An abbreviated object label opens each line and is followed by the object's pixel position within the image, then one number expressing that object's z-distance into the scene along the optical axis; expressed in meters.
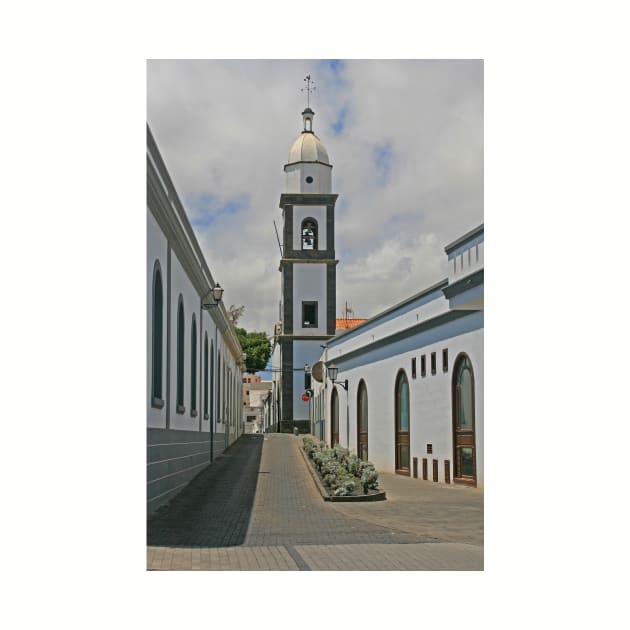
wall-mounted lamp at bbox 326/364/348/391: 22.48
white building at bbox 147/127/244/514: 10.52
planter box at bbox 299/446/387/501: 12.41
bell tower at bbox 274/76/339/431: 34.75
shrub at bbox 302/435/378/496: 12.80
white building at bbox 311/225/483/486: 13.08
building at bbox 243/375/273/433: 71.06
